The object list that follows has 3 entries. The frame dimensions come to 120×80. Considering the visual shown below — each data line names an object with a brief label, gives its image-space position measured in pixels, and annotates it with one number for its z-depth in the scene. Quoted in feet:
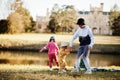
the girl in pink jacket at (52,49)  35.54
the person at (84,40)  28.89
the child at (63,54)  31.33
